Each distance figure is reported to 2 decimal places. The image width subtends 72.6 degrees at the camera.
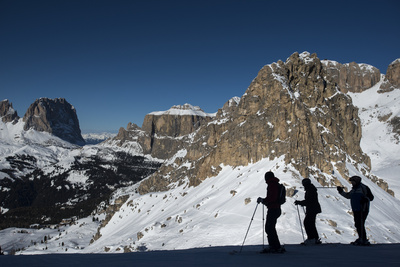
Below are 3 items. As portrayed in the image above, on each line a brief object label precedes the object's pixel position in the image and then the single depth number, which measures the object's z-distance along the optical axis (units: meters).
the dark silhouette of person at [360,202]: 10.57
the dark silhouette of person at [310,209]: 11.75
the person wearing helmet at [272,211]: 9.55
